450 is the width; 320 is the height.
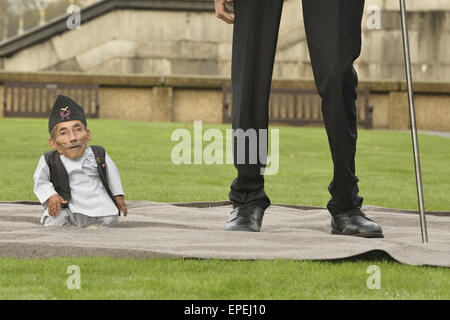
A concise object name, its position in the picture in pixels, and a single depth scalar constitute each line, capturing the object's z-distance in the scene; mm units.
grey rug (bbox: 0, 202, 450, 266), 7300
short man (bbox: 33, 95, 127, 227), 9038
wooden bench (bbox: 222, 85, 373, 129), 35599
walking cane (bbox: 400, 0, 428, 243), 8107
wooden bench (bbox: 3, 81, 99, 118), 35250
